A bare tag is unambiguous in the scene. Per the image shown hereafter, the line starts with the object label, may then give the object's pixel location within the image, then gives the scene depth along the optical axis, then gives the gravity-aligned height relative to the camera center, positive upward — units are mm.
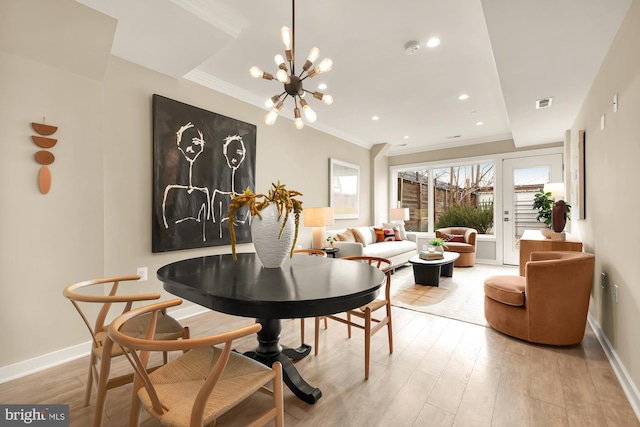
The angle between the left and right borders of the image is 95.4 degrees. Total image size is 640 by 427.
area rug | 3188 -1081
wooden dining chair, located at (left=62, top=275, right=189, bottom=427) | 1241 -670
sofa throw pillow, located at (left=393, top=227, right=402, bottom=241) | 5977 -445
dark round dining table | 1176 -350
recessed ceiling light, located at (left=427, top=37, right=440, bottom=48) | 2605 +1551
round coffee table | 4133 -836
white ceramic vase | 1754 -149
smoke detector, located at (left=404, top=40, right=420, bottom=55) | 2660 +1543
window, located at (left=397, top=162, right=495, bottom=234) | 6285 +387
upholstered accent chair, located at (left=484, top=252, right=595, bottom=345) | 2266 -718
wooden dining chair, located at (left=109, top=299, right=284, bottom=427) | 919 -669
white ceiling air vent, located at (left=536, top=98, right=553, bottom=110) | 3314 +1285
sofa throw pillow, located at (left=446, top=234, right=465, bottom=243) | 5926 -525
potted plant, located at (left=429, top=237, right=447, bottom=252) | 4492 -503
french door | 5598 +366
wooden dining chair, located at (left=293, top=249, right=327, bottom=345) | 2809 -423
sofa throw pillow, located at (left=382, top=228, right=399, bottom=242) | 5861 -457
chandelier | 1853 +886
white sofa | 4527 -599
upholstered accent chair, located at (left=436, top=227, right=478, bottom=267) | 5613 -600
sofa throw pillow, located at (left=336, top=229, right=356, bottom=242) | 4859 -410
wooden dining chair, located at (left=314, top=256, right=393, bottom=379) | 1917 -765
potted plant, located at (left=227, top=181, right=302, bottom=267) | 1767 +46
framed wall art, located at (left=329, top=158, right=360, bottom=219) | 5367 +465
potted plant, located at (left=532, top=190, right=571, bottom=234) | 4098 +113
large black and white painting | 2854 +424
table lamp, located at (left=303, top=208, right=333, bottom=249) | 3951 -116
